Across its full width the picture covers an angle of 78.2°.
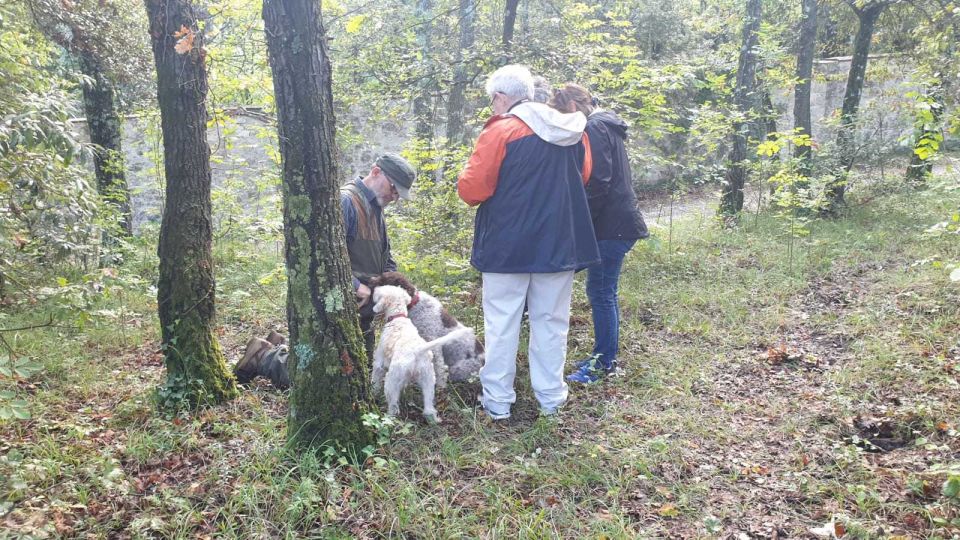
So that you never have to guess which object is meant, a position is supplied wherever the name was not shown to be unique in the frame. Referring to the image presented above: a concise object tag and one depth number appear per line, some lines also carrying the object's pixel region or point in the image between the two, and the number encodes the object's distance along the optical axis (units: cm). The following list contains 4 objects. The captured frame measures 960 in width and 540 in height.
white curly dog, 389
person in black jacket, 430
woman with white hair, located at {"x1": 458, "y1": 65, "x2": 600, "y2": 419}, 376
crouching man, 421
